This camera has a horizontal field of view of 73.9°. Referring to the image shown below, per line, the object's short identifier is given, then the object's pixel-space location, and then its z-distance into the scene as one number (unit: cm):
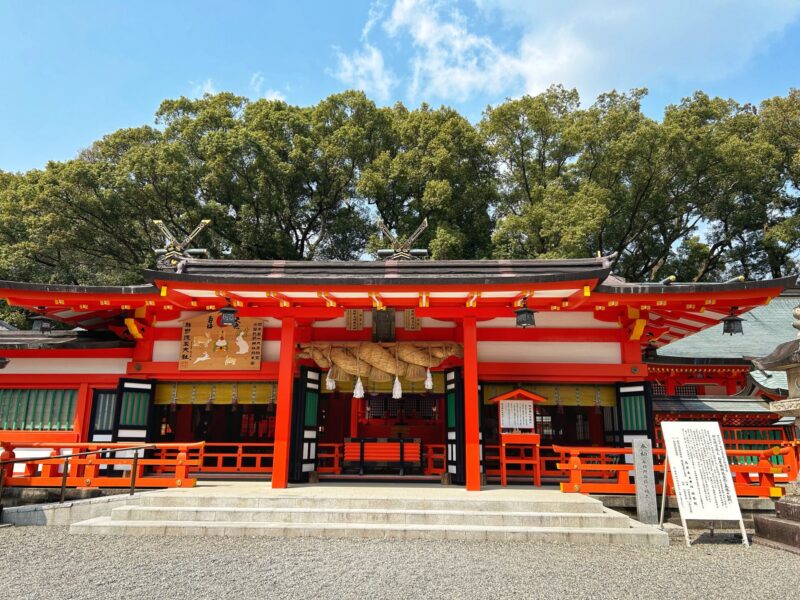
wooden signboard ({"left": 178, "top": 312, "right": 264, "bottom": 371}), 1138
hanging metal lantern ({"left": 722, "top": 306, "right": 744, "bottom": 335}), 1036
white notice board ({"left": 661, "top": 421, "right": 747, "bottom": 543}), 766
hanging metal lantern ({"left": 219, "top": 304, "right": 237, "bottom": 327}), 968
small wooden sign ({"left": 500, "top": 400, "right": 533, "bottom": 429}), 1103
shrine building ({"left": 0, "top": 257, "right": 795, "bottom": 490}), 1022
